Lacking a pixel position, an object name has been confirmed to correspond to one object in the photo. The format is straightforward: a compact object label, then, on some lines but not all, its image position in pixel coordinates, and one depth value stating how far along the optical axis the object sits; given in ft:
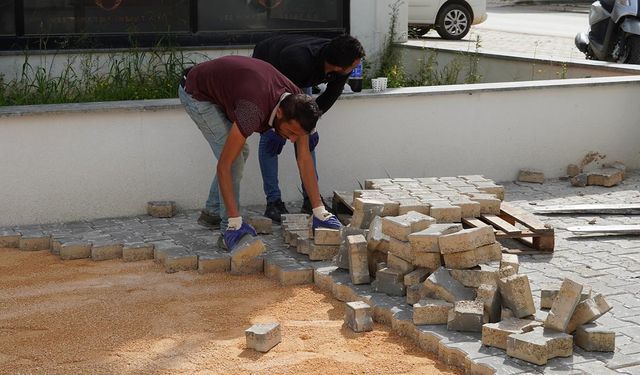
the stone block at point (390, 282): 21.17
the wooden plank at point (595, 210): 28.02
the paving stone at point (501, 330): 18.28
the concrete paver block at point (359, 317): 19.77
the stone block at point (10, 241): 25.62
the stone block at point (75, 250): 24.57
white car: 64.54
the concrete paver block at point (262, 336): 18.63
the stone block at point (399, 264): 21.29
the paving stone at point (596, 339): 18.12
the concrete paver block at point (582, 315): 18.53
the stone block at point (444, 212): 23.66
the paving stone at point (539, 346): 17.58
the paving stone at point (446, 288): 19.90
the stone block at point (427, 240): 20.76
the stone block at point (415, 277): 20.90
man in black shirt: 24.62
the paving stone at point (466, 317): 19.03
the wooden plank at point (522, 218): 24.41
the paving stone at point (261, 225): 25.93
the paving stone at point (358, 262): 21.94
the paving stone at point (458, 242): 20.58
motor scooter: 42.47
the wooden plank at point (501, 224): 24.35
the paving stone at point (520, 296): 19.03
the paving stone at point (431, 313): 19.53
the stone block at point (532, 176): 31.44
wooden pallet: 24.30
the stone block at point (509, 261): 20.60
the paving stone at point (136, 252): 24.43
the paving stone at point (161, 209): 27.43
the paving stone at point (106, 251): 24.53
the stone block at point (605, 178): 30.96
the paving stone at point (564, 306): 18.15
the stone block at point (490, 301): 19.26
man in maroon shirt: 21.79
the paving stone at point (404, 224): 21.40
